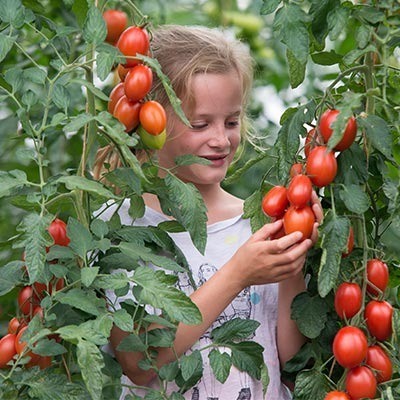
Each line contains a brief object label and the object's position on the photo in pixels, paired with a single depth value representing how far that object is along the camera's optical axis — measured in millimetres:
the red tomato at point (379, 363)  2835
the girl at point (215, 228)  2983
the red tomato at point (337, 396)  2811
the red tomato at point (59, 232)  2883
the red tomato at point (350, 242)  2852
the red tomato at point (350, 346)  2794
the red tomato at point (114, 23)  2917
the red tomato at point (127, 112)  2837
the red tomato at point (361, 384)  2809
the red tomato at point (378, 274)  2866
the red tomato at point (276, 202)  2837
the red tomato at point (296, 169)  2852
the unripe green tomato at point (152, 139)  2849
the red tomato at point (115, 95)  2889
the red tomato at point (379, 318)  2823
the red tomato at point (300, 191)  2787
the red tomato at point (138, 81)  2813
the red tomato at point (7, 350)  2856
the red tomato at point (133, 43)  2828
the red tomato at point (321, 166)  2788
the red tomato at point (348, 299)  2836
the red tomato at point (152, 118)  2812
